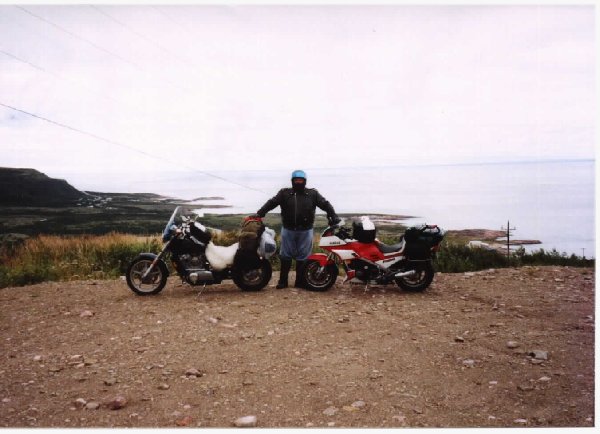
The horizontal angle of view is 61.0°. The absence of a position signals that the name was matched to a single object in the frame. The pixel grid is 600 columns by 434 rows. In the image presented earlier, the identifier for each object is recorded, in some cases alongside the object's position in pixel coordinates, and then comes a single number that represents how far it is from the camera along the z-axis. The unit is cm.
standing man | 749
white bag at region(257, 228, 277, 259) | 718
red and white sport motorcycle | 729
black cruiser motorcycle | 713
